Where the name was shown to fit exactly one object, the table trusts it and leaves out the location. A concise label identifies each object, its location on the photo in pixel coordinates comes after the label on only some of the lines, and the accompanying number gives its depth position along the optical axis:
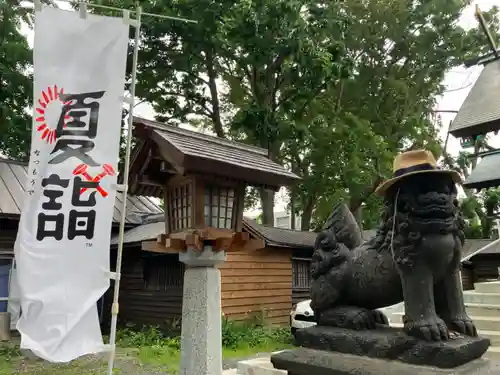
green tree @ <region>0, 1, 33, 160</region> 11.39
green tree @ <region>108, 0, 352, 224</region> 11.23
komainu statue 2.54
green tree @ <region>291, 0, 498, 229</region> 13.33
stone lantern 4.46
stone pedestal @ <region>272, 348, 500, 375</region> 2.38
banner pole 3.33
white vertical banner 3.14
